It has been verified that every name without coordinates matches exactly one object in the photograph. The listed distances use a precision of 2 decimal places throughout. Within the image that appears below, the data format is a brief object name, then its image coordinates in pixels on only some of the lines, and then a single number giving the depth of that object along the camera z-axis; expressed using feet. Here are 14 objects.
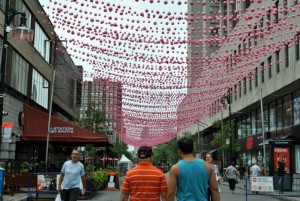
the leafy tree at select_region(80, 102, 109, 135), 173.17
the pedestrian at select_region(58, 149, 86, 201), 34.78
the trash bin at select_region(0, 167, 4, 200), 55.88
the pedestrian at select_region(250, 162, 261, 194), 82.74
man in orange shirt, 20.92
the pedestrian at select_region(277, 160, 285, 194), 82.38
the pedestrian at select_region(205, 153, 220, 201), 40.93
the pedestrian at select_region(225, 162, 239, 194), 81.41
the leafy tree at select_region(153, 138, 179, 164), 341.82
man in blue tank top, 19.24
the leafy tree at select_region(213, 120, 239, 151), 167.43
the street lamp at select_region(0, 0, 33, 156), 54.24
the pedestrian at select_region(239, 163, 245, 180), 147.80
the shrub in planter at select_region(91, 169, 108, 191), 74.85
